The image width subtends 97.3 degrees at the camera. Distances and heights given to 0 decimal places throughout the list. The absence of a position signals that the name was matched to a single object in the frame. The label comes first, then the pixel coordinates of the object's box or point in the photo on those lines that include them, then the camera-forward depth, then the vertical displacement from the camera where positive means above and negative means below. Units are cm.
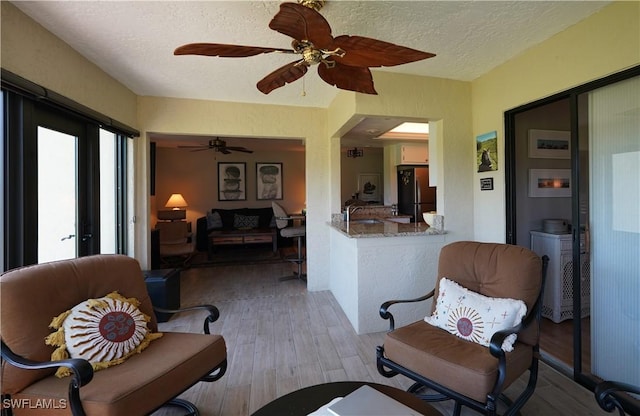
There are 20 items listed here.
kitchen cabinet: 555 +103
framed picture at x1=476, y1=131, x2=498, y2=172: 264 +52
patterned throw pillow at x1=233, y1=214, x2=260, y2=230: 680 -34
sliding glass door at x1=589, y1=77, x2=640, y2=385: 170 -16
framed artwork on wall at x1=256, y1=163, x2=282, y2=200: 739 +68
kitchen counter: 264 -63
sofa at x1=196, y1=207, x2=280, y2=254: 639 -38
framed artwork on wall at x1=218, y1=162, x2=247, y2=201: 720 +66
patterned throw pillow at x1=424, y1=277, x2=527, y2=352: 157 -64
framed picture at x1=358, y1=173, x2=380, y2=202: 779 +50
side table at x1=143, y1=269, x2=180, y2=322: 281 -82
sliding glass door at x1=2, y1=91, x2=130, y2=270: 183 +19
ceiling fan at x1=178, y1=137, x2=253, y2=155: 499 +114
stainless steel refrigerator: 554 +28
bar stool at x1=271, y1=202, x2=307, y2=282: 433 -39
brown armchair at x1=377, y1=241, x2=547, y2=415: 136 -79
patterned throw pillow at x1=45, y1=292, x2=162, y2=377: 138 -65
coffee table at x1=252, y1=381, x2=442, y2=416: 110 -80
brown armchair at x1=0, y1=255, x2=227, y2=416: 120 -79
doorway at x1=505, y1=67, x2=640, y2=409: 172 -15
